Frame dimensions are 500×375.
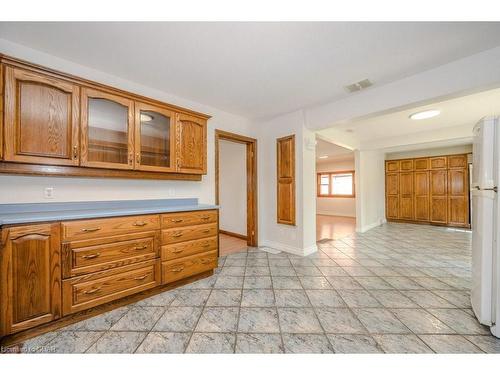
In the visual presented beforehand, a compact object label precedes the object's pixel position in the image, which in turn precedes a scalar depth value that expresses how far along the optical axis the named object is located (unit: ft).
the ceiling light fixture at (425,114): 10.62
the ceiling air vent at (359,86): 7.95
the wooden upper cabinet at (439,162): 18.12
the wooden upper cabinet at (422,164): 18.98
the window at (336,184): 26.40
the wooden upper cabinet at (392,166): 20.56
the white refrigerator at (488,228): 4.89
